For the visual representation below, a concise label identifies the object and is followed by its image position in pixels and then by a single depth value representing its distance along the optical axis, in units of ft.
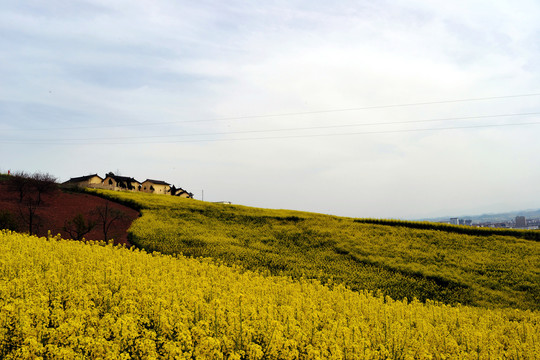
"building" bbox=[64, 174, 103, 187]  299.38
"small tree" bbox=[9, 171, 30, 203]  140.56
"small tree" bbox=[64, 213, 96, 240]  110.93
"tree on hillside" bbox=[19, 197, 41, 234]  115.20
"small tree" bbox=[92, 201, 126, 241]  120.84
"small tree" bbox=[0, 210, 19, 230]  104.29
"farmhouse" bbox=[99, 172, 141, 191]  314.35
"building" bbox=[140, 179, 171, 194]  348.79
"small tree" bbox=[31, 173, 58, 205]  142.51
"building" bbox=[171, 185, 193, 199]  357.20
